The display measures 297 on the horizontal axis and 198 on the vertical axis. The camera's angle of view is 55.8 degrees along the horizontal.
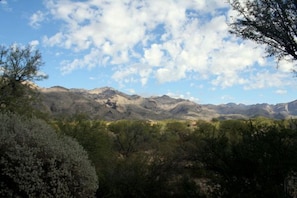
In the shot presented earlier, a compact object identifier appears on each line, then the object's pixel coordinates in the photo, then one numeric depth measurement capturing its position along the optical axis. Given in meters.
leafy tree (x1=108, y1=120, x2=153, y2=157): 20.96
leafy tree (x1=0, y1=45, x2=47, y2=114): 15.57
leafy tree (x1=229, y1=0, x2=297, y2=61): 8.19
